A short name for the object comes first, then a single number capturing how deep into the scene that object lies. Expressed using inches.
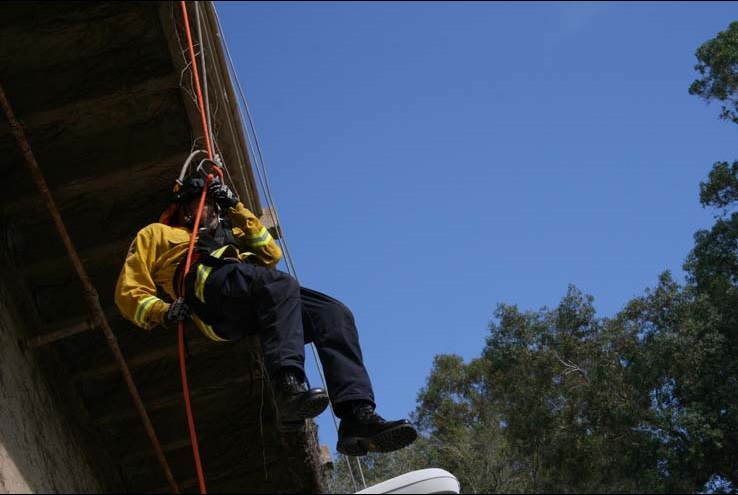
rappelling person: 161.0
